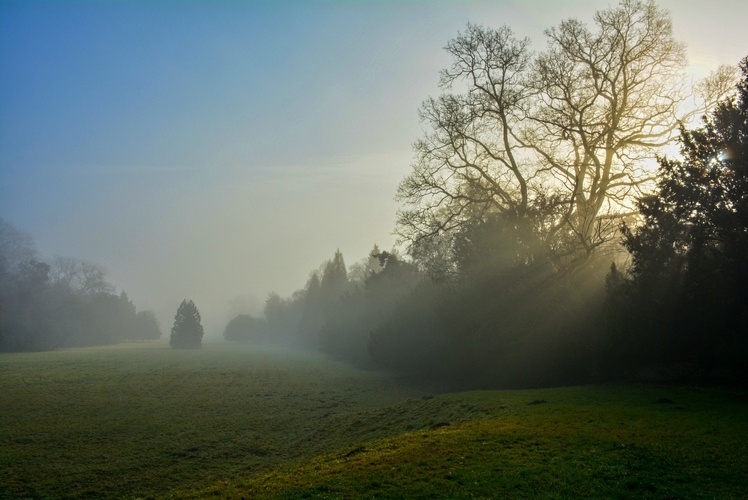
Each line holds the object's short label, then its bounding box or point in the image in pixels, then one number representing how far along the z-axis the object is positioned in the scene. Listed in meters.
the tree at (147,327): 149.06
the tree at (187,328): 110.00
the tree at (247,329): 158.61
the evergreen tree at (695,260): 18.95
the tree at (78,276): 110.62
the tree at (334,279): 99.06
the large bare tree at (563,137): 28.38
